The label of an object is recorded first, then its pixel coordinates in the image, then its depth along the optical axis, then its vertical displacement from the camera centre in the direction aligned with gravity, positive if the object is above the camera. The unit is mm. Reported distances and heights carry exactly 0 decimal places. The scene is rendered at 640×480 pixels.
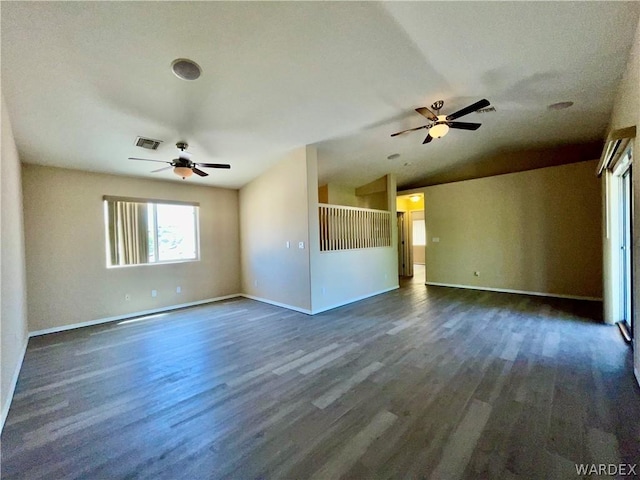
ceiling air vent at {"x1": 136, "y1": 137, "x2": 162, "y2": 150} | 3576 +1400
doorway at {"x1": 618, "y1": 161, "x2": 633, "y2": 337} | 3445 -252
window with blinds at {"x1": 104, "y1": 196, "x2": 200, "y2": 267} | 4699 +207
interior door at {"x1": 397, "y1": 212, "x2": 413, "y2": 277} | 8961 -543
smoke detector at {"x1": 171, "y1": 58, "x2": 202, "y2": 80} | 2338 +1603
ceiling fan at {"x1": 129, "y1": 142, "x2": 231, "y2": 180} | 3770 +1102
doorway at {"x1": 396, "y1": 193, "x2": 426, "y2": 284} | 8961 -129
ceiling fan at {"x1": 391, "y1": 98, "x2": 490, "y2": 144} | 3230 +1440
